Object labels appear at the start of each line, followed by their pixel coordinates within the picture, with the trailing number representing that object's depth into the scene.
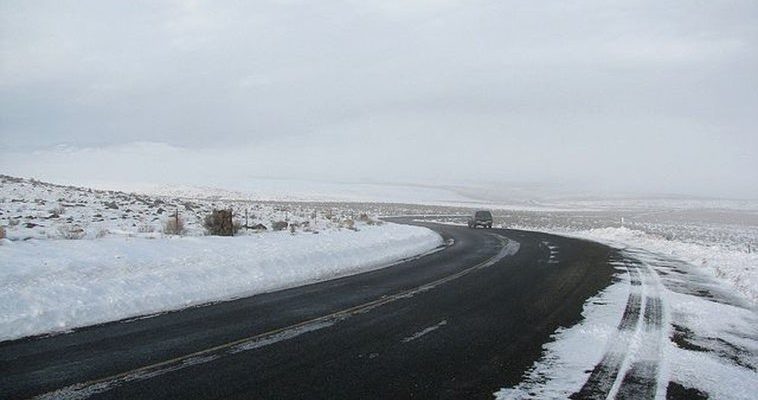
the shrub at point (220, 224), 19.84
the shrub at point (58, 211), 20.77
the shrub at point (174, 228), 18.73
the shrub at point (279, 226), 23.95
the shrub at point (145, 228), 18.58
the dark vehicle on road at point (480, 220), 45.44
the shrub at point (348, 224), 27.36
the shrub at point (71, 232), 15.17
